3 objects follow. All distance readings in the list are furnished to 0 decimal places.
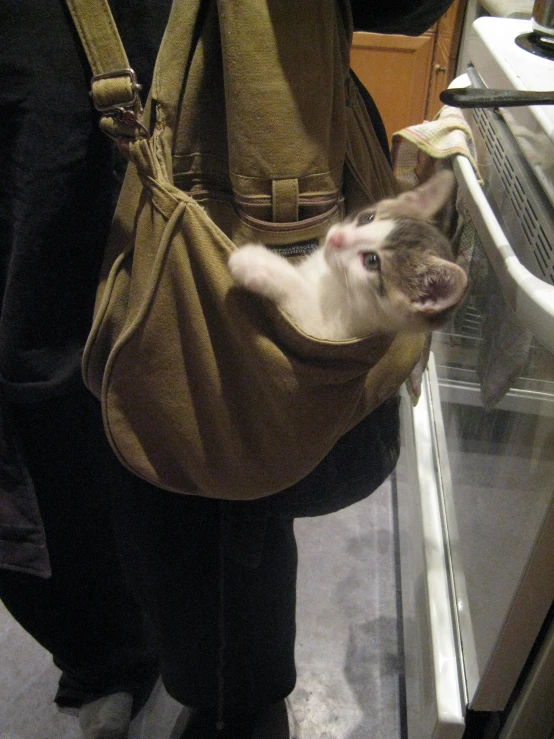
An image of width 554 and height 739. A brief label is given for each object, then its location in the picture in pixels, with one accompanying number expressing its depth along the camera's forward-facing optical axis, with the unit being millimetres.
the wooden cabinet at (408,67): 1877
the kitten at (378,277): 575
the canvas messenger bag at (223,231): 454
